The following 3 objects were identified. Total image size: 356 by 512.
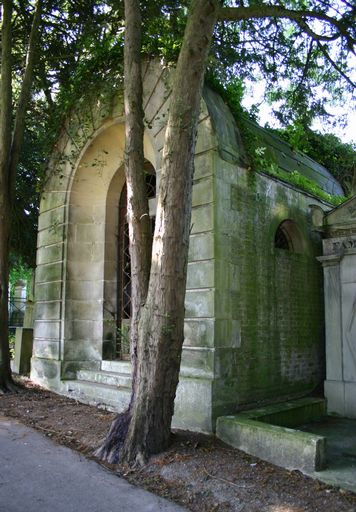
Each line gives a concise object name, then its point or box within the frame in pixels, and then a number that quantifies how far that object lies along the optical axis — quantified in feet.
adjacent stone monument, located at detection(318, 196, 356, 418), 25.00
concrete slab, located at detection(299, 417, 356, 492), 14.90
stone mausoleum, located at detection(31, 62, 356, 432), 21.04
